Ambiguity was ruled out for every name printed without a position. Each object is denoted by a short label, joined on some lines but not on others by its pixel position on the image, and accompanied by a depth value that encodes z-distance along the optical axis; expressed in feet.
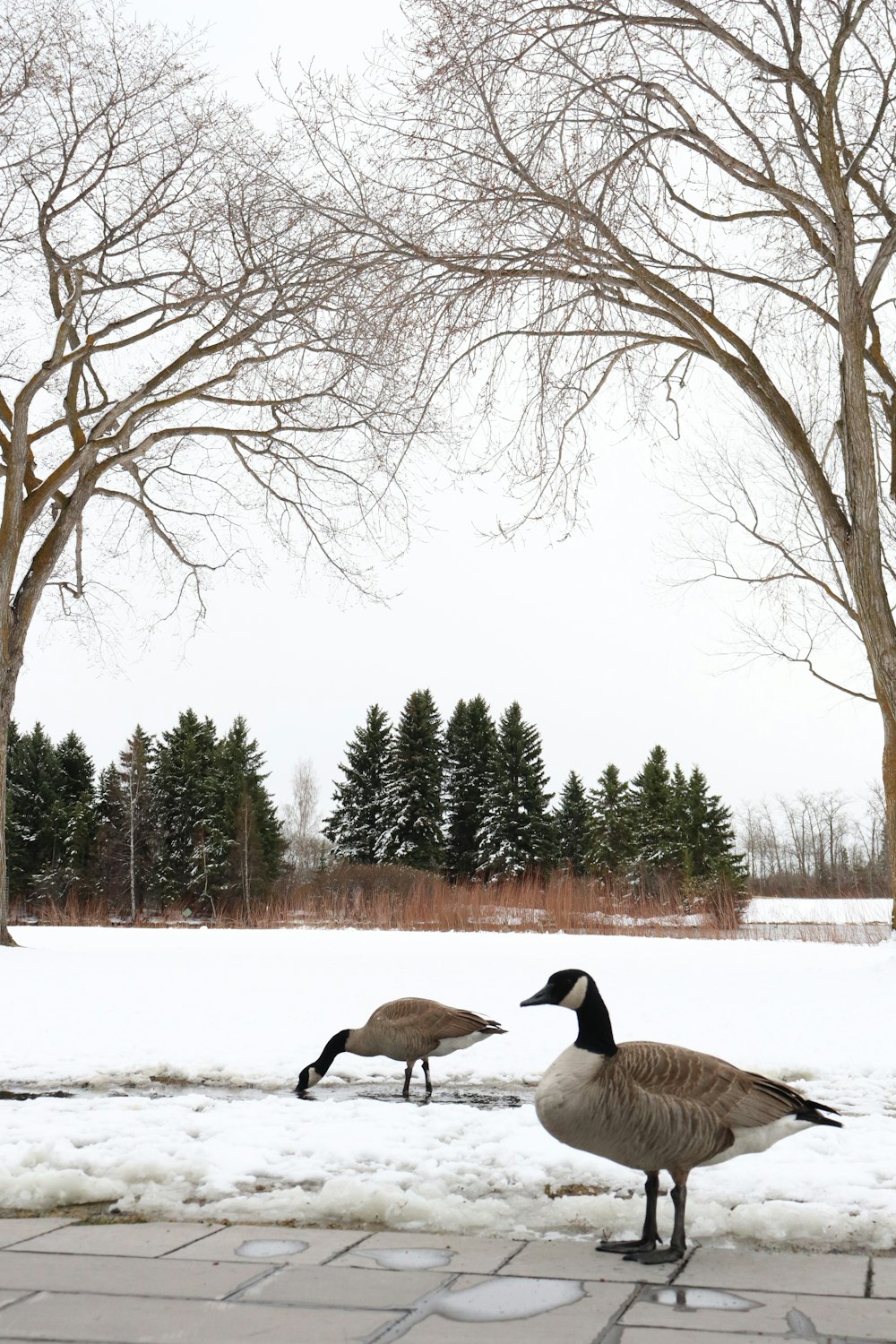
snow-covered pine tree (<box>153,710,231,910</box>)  159.02
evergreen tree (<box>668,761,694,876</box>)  155.84
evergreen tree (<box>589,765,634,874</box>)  164.35
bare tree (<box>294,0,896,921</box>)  31.83
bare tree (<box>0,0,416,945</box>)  50.65
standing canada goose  11.44
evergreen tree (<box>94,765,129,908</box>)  160.97
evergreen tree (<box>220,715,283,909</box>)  159.53
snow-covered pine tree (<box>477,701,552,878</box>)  158.92
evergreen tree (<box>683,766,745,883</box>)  160.35
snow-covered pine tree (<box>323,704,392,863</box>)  164.04
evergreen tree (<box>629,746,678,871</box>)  158.73
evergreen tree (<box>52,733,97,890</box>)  159.84
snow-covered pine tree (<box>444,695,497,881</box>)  166.50
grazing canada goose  20.44
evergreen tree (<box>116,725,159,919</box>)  160.04
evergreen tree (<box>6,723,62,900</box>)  163.73
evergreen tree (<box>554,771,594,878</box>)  173.47
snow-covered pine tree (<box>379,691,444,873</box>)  158.81
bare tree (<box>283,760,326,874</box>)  235.81
